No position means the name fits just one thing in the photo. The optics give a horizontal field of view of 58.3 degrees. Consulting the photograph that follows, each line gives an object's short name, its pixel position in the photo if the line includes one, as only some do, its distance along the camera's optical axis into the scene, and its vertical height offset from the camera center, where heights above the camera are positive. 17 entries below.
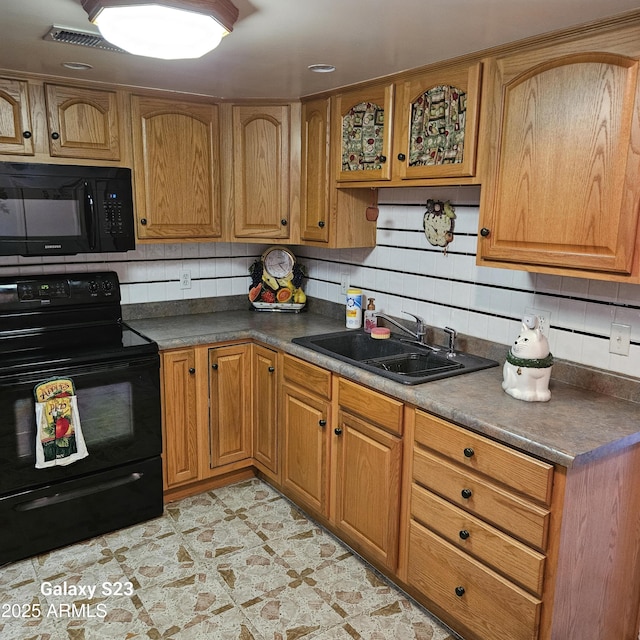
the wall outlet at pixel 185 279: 3.38 -0.40
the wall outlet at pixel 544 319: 2.26 -0.40
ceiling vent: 1.91 +0.58
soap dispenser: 2.95 -0.54
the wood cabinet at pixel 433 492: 1.71 -1.02
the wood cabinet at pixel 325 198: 2.91 +0.07
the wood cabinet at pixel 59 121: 2.53 +0.39
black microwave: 2.54 -0.01
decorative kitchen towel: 2.39 -0.90
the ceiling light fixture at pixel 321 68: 2.33 +0.58
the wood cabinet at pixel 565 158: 1.69 +0.18
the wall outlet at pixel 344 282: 3.30 -0.40
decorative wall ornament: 2.60 -0.04
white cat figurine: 1.94 -0.49
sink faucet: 2.75 -0.55
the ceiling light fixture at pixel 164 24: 1.57 +0.53
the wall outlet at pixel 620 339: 2.01 -0.43
